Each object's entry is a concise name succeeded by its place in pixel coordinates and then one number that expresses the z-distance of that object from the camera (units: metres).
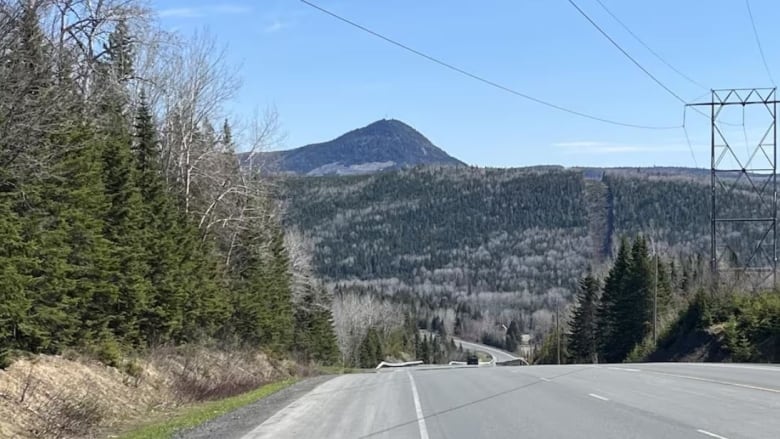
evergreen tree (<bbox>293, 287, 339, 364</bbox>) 68.06
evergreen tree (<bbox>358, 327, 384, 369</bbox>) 107.81
